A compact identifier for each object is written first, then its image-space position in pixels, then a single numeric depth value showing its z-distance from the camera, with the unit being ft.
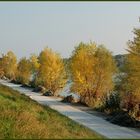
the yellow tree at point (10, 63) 331.67
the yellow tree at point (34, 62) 245.41
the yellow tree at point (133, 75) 98.89
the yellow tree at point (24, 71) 277.15
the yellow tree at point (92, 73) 142.61
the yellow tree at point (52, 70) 194.77
